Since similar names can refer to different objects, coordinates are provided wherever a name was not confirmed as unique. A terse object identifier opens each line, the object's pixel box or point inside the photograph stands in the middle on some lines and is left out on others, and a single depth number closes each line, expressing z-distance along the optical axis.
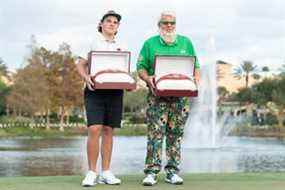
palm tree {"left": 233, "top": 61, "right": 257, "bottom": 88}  88.75
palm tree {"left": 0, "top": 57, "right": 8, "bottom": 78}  72.26
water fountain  31.27
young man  6.39
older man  6.45
